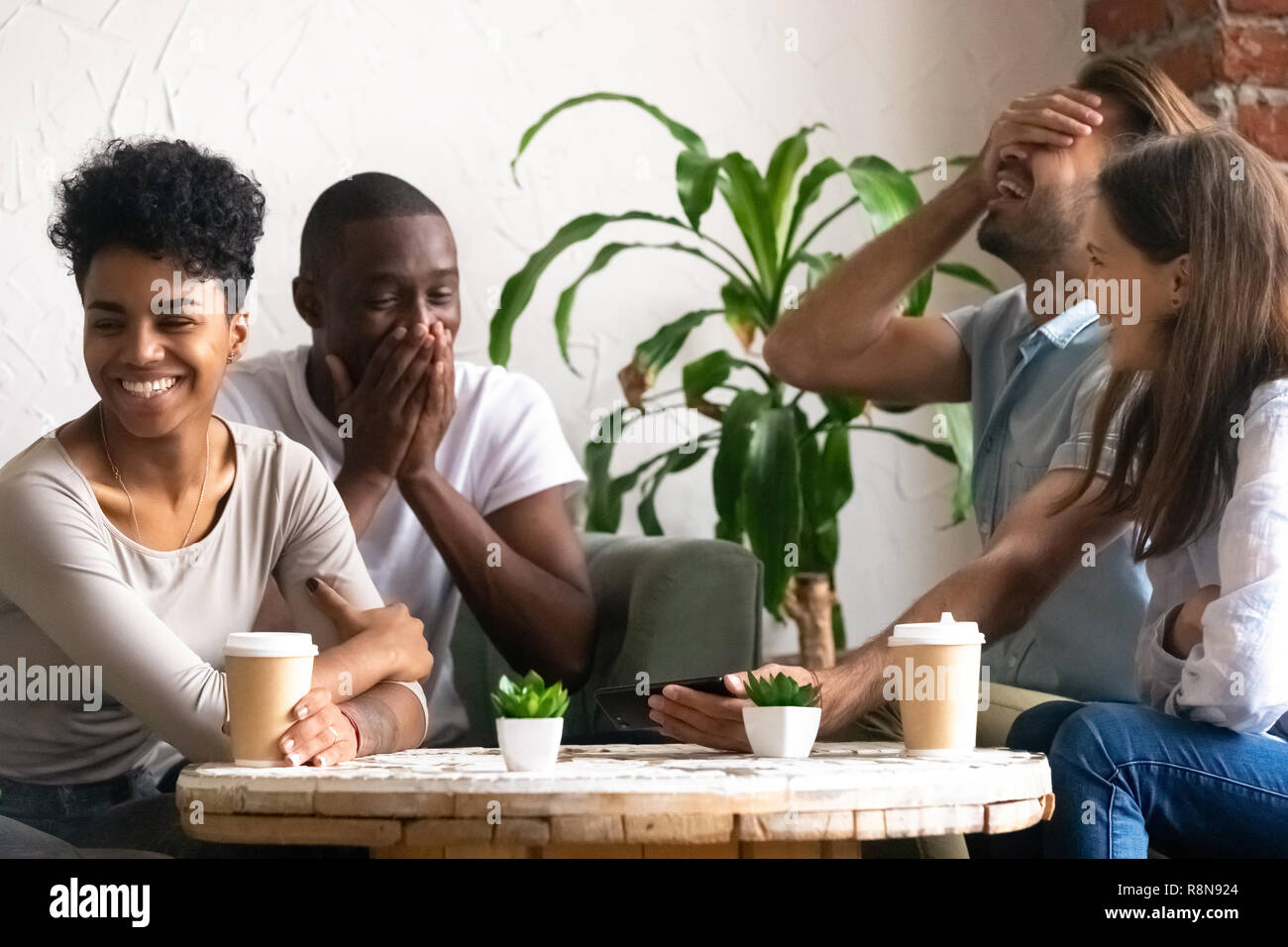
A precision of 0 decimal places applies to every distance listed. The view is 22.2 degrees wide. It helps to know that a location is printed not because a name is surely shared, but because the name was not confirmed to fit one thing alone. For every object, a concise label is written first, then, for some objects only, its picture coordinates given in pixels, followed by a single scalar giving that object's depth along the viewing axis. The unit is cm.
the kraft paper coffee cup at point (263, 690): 298
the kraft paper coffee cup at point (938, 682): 305
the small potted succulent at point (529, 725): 293
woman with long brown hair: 312
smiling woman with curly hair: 324
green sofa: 364
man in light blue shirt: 362
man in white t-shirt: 370
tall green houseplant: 387
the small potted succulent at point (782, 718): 305
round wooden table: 281
